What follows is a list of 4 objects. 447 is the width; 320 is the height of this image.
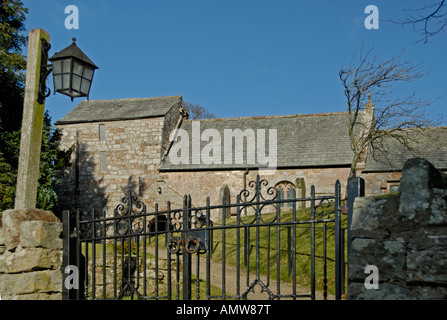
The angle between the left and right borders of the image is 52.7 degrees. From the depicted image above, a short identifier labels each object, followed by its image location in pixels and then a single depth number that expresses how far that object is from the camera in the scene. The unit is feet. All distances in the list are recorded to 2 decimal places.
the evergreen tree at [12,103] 54.90
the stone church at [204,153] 75.77
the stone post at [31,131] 18.89
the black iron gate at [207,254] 14.57
